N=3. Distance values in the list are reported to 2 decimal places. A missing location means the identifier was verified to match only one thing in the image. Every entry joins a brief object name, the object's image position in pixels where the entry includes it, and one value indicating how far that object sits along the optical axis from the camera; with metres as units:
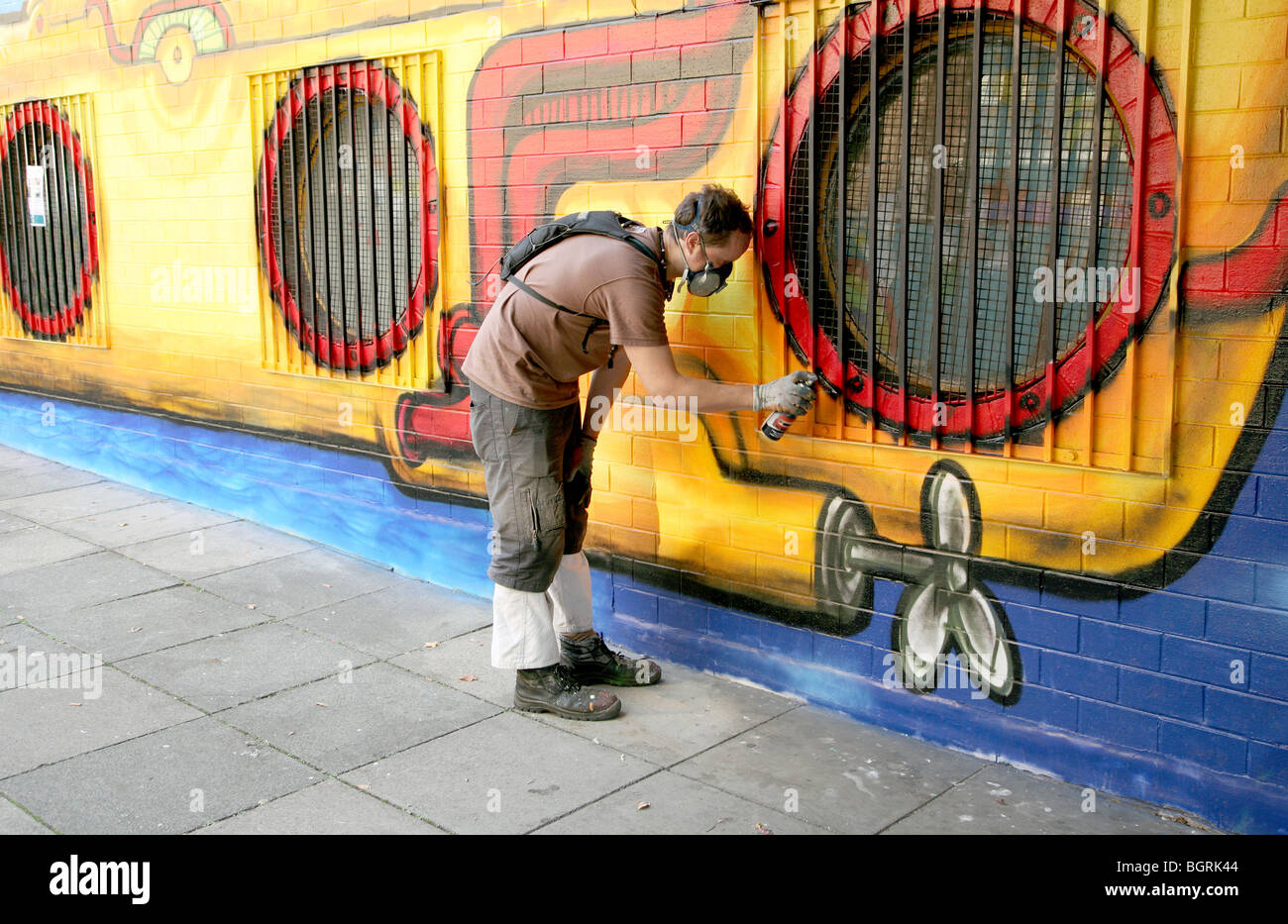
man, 4.16
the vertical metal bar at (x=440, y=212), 5.75
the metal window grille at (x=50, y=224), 8.19
